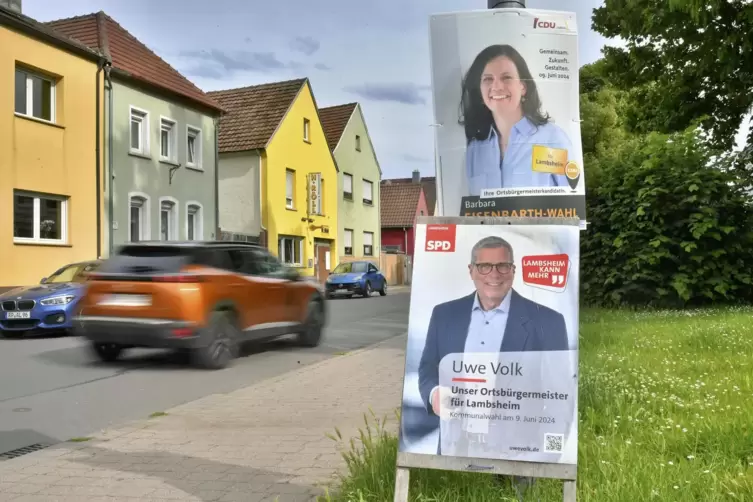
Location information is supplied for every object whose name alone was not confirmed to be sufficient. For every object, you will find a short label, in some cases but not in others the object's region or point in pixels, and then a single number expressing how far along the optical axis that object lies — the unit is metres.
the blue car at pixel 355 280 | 28.12
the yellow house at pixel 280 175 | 31.42
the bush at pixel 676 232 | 14.27
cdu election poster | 4.39
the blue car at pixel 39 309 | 12.88
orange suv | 9.30
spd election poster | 2.99
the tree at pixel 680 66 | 12.40
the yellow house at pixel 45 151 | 17.86
